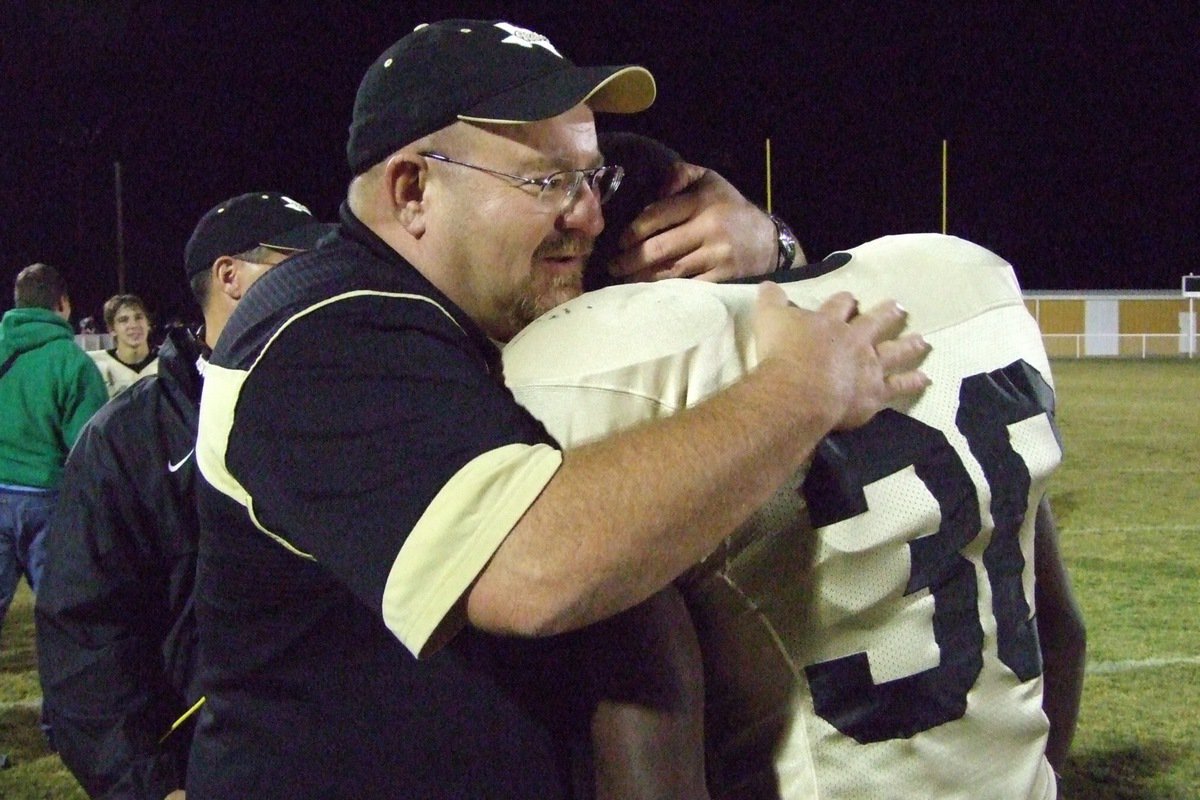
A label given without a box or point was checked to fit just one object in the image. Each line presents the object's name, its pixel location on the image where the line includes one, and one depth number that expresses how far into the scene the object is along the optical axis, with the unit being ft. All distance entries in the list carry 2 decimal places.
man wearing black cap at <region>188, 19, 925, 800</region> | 4.04
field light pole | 72.37
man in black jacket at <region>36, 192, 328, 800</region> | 8.25
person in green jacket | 17.79
